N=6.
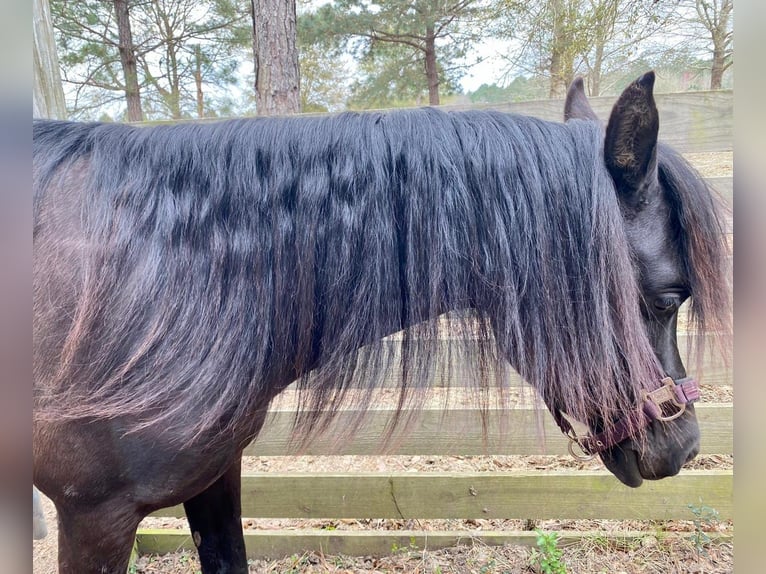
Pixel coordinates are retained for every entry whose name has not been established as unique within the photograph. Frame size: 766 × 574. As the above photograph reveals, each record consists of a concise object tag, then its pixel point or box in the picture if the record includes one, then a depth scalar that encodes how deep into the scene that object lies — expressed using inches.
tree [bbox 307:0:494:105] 245.8
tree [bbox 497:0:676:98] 209.8
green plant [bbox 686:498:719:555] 72.2
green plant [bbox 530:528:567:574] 70.6
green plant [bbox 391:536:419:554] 77.3
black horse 36.2
